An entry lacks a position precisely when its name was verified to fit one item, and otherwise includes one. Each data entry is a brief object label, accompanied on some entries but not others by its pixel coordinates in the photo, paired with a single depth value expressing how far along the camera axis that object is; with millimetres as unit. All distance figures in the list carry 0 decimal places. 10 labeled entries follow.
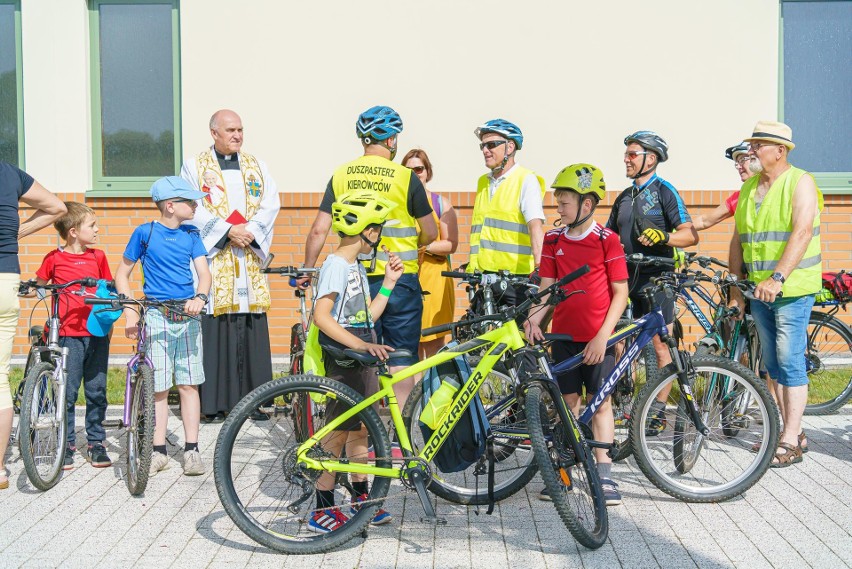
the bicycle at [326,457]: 4996
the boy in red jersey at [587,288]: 5734
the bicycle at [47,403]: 6141
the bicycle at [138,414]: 6070
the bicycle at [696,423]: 5820
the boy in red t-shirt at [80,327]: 6770
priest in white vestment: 7977
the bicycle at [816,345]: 7449
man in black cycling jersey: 7328
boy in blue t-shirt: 6590
